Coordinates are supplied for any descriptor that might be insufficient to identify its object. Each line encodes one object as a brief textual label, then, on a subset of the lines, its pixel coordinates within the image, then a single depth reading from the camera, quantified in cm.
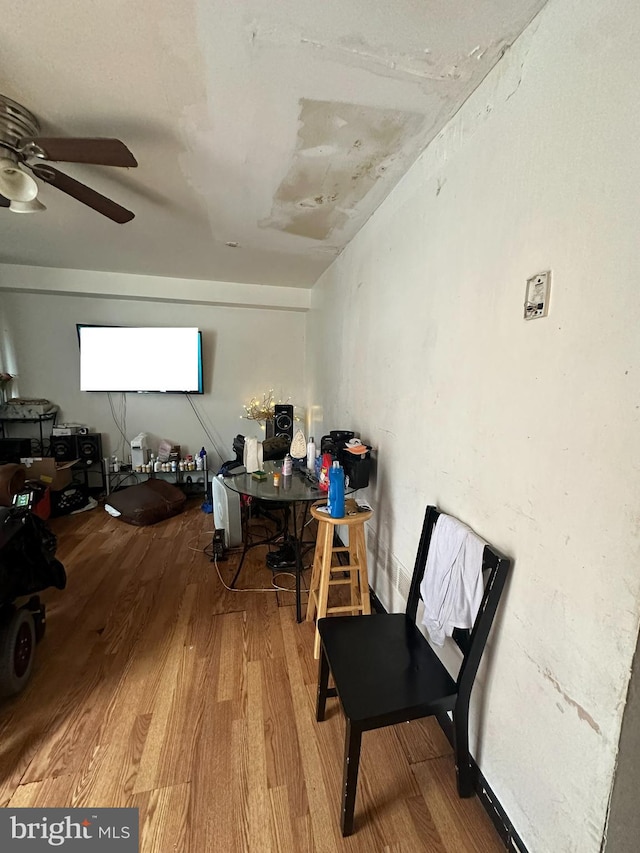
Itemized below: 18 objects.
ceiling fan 124
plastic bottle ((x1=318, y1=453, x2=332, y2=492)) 194
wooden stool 162
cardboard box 317
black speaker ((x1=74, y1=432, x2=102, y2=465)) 369
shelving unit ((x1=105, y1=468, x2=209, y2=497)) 393
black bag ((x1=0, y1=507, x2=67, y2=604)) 141
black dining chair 99
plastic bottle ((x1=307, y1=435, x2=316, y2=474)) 236
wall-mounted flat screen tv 364
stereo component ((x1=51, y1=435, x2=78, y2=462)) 354
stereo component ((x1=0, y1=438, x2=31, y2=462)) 324
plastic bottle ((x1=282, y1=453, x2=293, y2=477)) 219
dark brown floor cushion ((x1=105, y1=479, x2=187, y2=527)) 321
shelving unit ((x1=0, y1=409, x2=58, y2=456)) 350
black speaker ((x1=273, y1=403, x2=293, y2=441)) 379
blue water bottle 162
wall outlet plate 88
